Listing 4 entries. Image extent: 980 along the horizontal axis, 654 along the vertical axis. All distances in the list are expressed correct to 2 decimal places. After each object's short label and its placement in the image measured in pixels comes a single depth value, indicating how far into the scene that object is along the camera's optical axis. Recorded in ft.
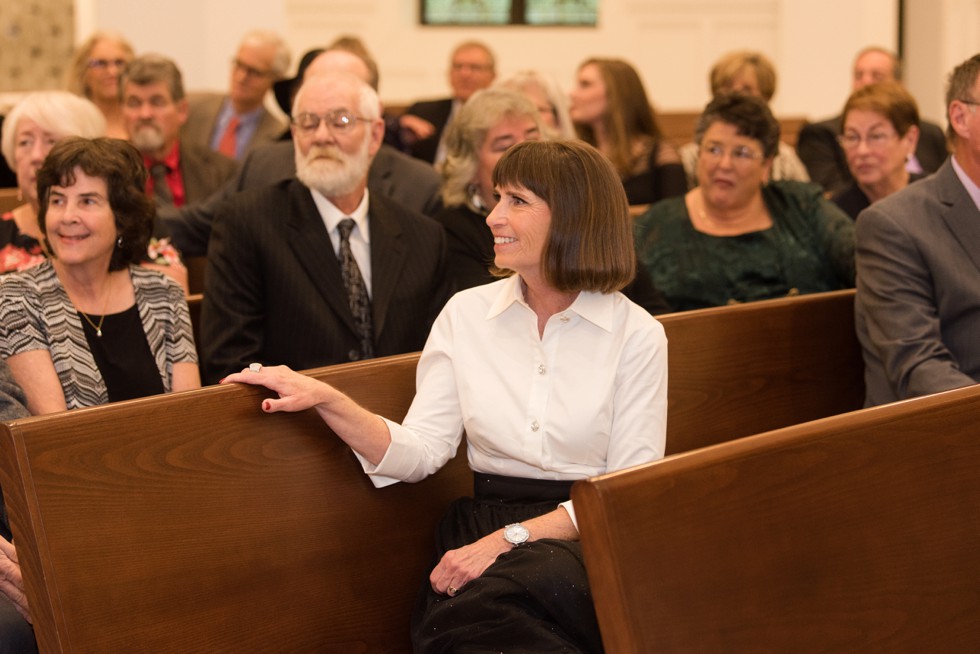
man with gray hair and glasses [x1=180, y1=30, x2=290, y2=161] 18.70
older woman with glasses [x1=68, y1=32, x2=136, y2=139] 17.69
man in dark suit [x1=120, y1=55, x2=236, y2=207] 15.61
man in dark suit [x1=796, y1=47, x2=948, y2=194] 17.57
